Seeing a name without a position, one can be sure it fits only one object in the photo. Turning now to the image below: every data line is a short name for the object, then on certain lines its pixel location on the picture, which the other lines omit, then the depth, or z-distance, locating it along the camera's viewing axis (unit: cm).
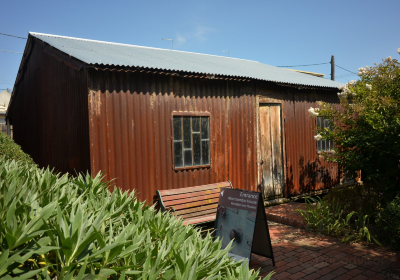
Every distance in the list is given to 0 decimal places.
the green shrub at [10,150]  665
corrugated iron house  659
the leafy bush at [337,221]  606
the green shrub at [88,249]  157
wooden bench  677
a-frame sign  495
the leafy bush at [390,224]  539
